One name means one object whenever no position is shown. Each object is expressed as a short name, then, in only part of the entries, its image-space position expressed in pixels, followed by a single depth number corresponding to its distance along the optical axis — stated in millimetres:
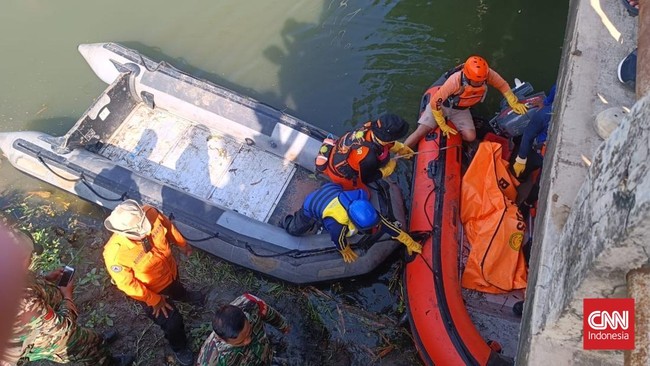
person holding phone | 2670
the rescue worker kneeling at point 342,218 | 3537
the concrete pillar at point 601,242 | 1480
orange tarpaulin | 3807
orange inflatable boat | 3559
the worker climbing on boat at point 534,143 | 3947
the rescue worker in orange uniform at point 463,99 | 4398
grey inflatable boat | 4223
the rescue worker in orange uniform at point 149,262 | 2996
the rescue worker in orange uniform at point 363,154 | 3893
